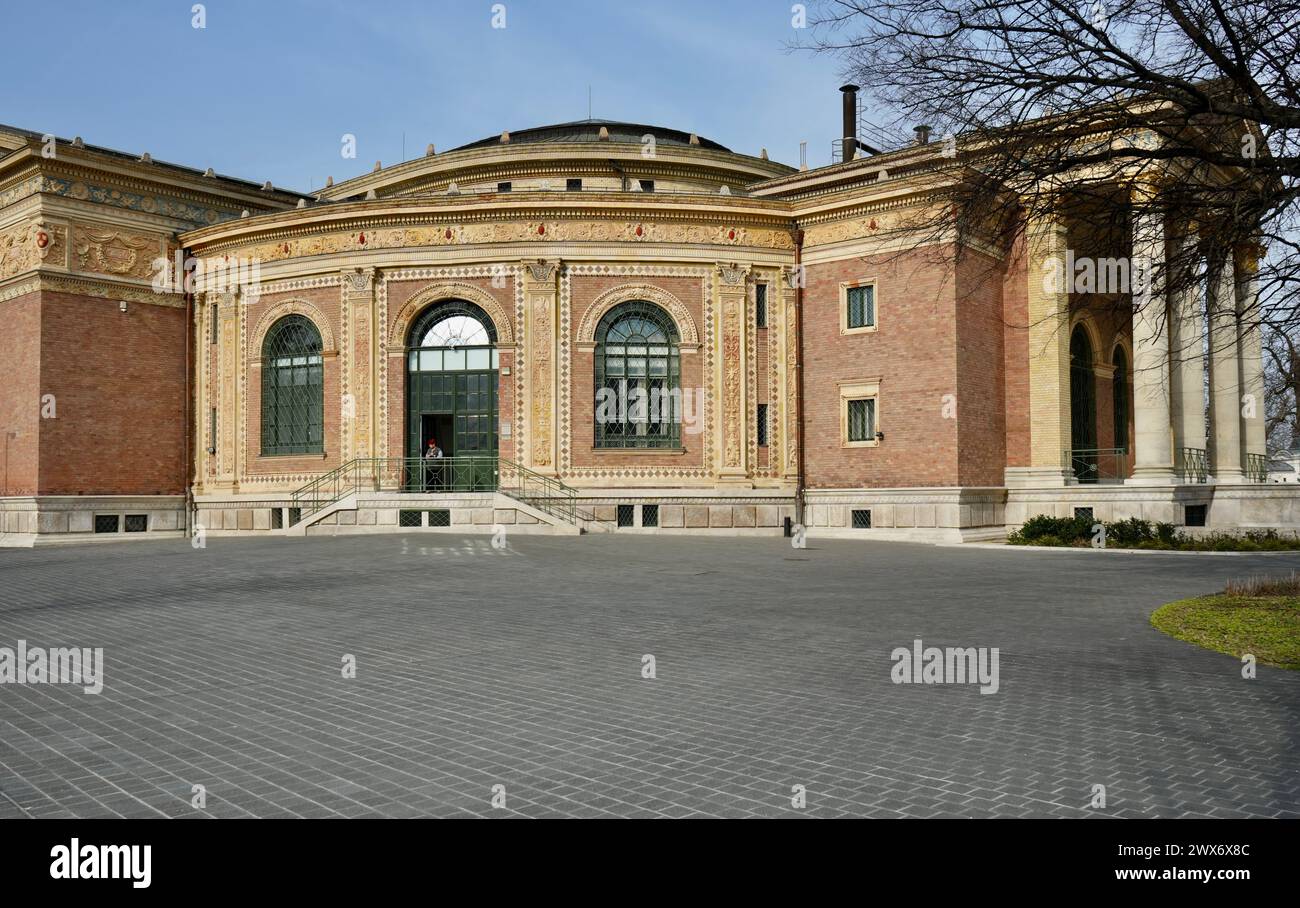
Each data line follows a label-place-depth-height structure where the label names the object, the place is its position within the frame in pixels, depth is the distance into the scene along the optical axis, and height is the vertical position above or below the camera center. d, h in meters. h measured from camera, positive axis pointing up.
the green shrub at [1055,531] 27.03 -1.80
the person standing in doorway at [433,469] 31.41 -0.04
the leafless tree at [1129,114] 10.57 +3.70
